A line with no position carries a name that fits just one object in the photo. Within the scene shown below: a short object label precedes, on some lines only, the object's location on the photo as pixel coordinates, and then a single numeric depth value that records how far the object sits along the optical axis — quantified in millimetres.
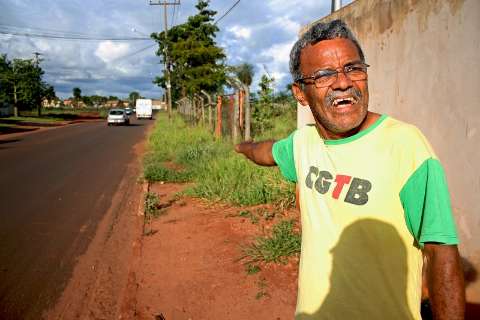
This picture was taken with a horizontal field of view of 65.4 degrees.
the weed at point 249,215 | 4883
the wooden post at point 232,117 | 10172
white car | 31391
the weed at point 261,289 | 3242
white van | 49500
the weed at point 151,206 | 5578
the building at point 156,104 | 106712
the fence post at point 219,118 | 12180
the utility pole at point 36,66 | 42656
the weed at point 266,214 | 4894
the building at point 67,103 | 98362
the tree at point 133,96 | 118294
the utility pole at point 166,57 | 35584
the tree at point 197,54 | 33312
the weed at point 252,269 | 3627
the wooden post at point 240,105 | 9407
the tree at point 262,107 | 11305
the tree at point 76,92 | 86250
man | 1013
